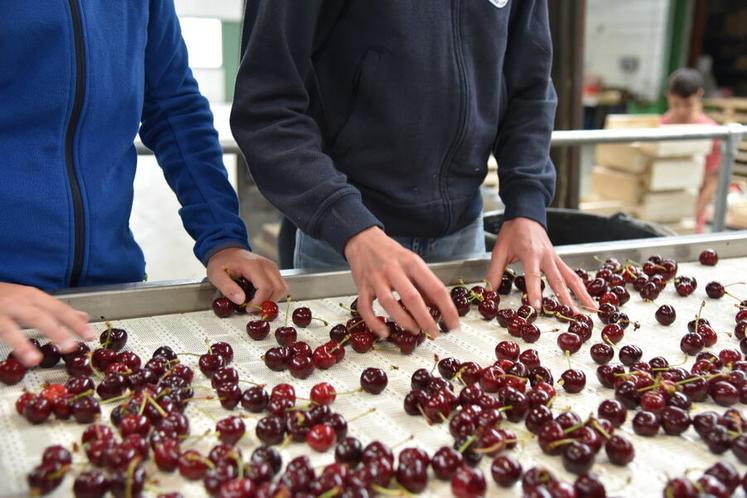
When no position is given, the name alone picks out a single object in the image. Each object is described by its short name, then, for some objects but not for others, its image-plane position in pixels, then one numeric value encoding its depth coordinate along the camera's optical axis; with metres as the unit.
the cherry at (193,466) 0.89
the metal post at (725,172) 2.93
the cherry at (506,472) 0.88
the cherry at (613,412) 1.04
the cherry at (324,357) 1.23
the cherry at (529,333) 1.36
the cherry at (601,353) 1.26
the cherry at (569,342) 1.30
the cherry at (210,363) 1.17
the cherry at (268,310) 1.40
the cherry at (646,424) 1.02
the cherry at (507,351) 1.26
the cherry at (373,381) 1.14
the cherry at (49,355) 1.18
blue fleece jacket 1.31
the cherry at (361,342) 1.29
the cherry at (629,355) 1.25
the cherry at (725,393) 1.11
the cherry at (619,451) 0.93
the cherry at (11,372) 1.11
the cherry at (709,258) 1.84
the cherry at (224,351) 1.22
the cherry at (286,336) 1.31
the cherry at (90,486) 0.83
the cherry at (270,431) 0.98
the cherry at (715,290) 1.59
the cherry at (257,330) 1.34
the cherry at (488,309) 1.46
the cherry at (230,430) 0.97
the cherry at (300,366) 1.19
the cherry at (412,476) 0.87
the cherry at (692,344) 1.30
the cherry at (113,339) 1.25
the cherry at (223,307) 1.42
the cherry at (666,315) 1.44
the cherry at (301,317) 1.41
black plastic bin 2.49
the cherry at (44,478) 0.84
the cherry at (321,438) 0.97
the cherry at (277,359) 1.21
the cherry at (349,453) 0.93
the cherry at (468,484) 0.86
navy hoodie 1.36
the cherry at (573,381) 1.15
